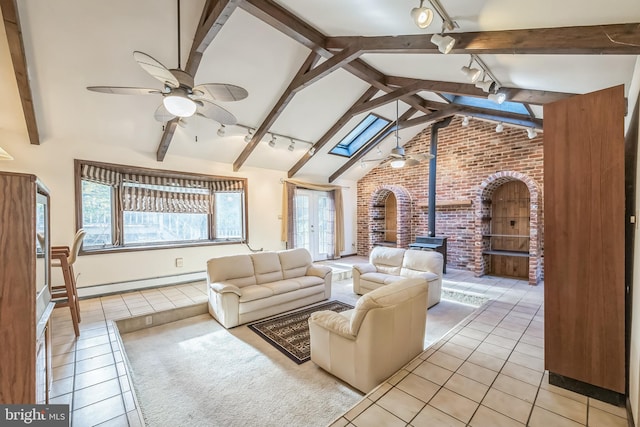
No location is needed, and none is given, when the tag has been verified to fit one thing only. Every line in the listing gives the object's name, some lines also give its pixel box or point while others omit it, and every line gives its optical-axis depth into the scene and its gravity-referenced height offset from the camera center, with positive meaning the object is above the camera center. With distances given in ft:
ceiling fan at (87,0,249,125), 7.44 +3.58
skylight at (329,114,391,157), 21.13 +6.37
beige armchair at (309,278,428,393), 6.89 -3.45
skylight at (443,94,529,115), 14.83 +6.06
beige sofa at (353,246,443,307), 13.85 -3.27
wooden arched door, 18.24 -1.40
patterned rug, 9.26 -4.83
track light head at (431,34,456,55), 7.34 +4.66
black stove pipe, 19.62 +2.13
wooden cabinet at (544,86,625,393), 5.88 -0.71
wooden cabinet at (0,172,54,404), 3.53 -0.99
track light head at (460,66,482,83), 8.92 +4.59
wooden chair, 9.31 -2.33
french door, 23.77 -0.99
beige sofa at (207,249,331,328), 11.25 -3.45
